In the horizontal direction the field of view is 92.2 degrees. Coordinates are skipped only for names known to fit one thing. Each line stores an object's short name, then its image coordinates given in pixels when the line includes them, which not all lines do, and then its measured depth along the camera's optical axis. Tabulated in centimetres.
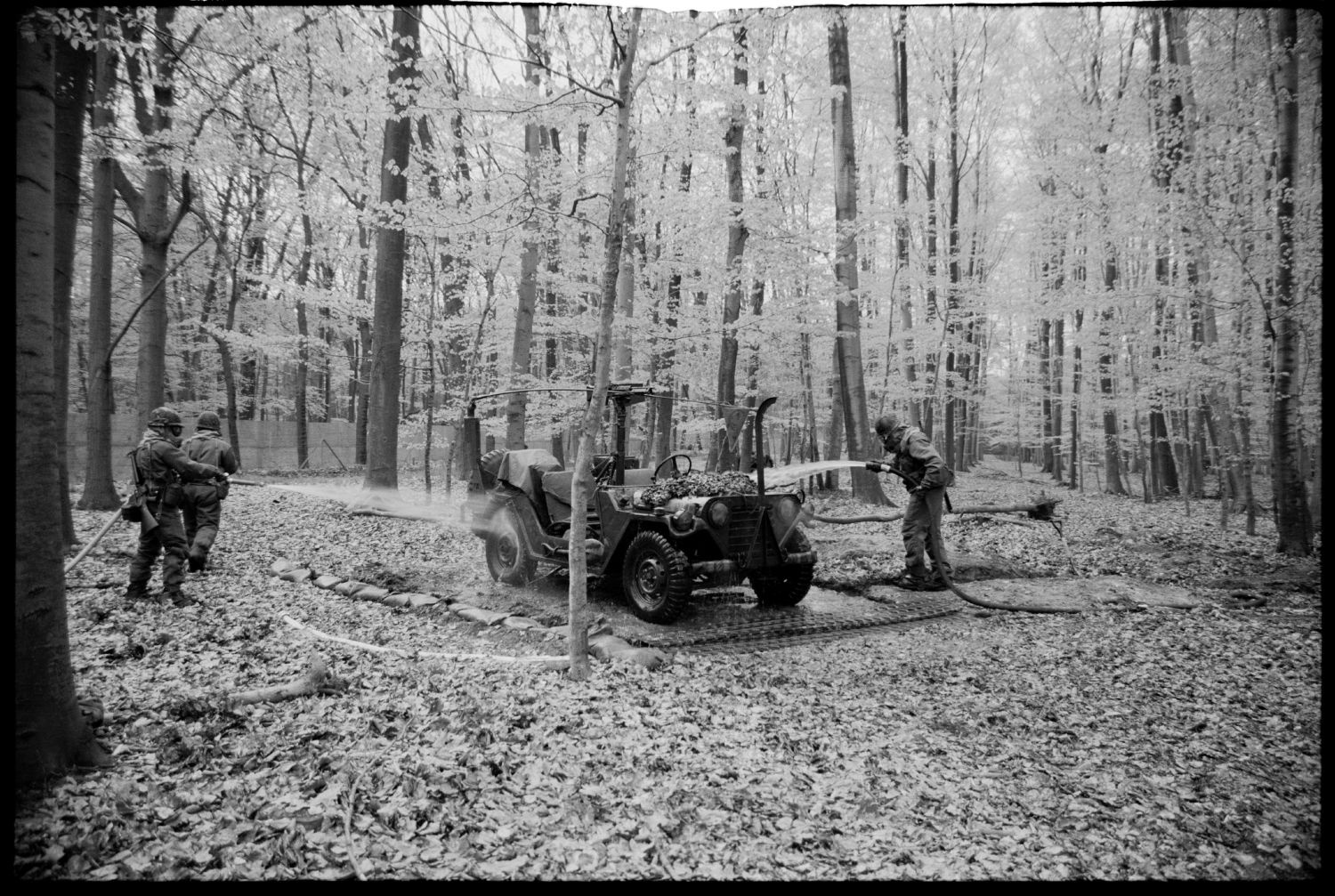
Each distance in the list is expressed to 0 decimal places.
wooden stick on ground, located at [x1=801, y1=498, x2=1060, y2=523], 782
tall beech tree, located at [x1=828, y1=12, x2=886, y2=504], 1030
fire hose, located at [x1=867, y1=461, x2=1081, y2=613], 552
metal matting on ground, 462
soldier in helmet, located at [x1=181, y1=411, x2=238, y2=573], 532
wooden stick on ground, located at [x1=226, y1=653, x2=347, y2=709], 294
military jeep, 496
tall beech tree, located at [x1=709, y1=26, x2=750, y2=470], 889
